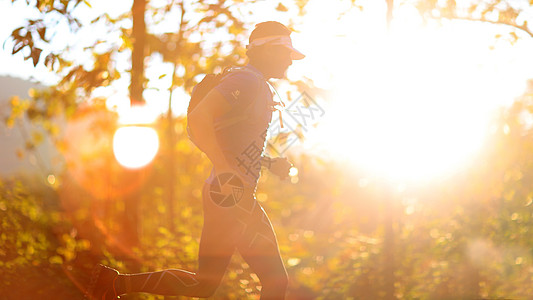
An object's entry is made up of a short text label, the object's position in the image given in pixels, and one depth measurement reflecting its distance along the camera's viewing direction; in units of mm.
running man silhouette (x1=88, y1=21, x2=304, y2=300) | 7111
